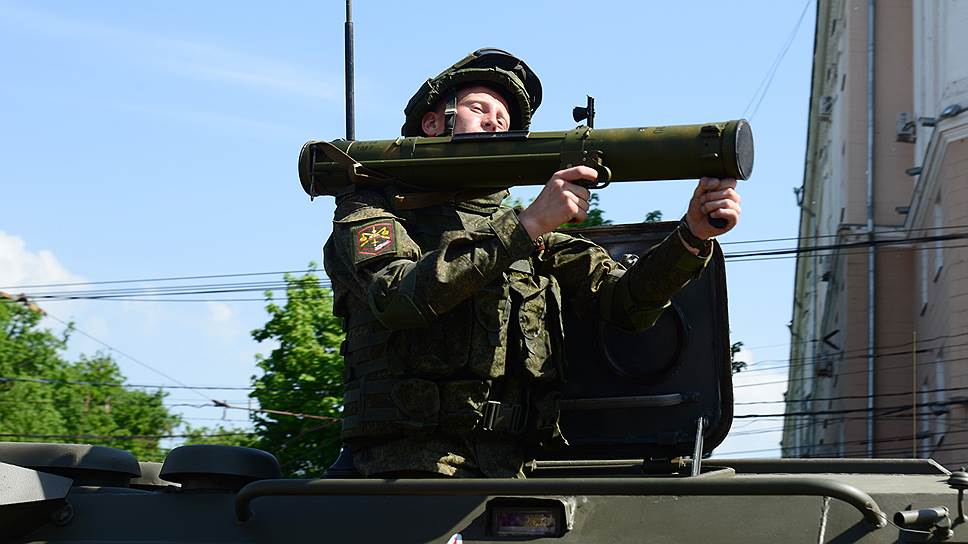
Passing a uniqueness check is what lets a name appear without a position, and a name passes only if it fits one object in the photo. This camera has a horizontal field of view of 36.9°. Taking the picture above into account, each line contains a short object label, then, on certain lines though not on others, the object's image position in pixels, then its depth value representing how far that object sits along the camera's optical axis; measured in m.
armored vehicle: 3.88
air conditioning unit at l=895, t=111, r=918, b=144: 25.88
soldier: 4.75
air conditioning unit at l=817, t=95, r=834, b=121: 37.91
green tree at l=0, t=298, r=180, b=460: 39.44
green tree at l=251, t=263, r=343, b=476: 27.73
